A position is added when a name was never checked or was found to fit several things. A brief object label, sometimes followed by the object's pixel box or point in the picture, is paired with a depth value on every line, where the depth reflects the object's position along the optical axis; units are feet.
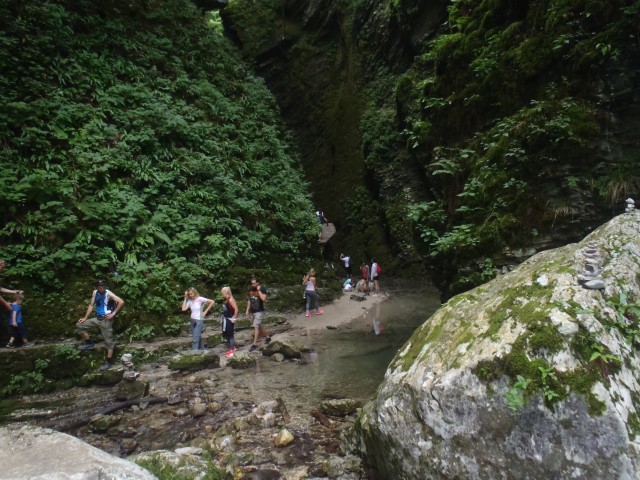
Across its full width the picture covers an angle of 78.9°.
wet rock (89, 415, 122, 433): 18.72
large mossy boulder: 8.99
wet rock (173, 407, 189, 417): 20.43
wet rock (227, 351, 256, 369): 27.37
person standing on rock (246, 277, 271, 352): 31.77
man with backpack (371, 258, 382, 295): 54.60
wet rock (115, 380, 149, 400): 22.22
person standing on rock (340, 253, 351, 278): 61.11
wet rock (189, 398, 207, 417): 20.38
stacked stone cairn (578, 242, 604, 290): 10.76
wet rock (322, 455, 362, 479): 13.98
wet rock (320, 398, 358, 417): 19.66
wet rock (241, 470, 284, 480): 14.53
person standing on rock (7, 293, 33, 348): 26.30
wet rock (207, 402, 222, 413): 20.65
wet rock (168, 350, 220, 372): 26.94
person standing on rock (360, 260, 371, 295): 55.15
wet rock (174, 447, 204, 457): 15.32
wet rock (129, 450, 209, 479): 12.86
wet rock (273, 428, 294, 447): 16.84
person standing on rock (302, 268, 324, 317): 41.65
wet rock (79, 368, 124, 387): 25.05
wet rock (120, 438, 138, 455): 17.11
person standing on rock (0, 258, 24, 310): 26.45
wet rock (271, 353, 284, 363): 28.55
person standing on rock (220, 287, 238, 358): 29.81
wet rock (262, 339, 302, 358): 29.07
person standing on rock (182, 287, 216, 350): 29.31
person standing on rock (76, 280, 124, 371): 27.25
